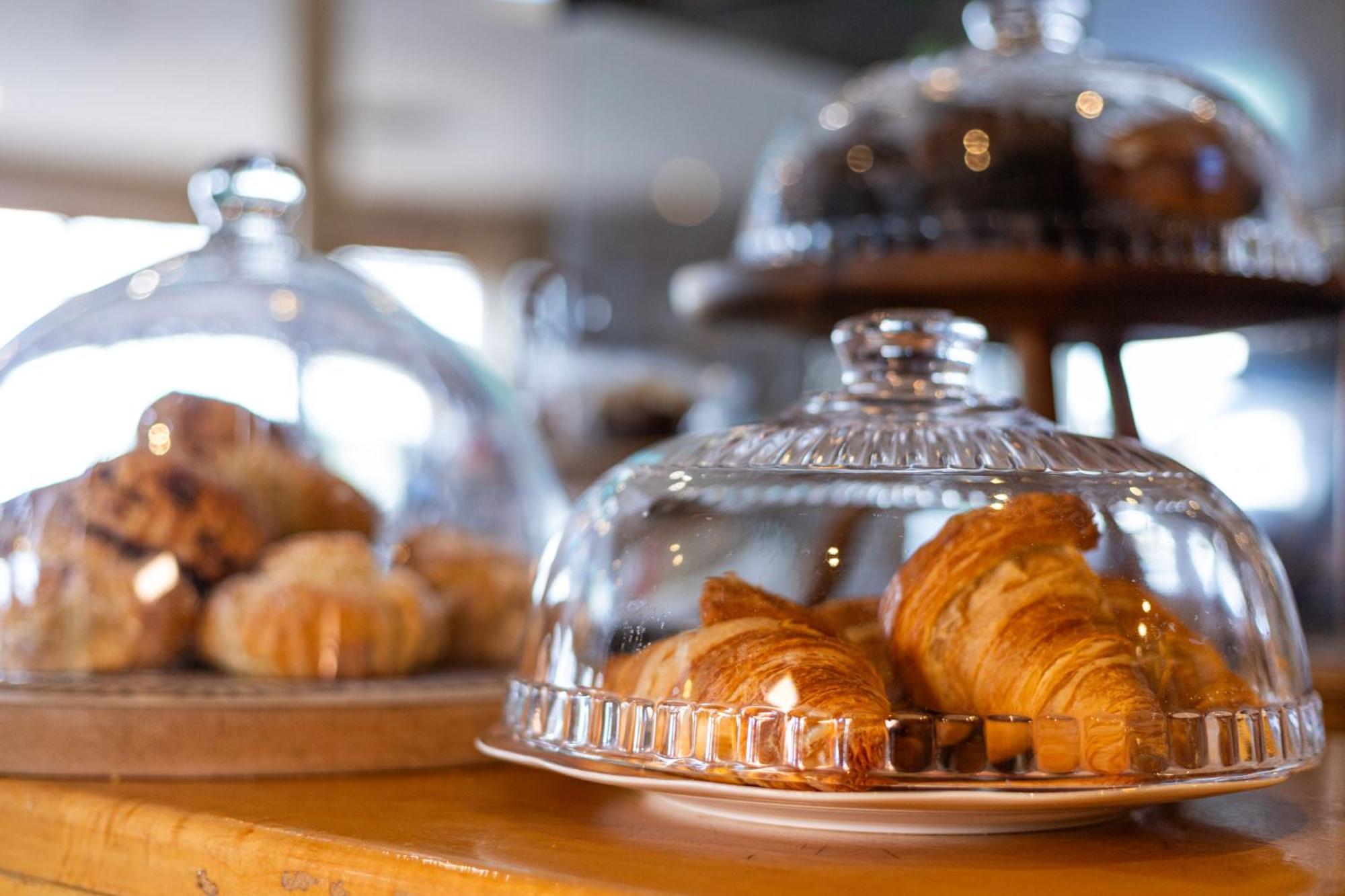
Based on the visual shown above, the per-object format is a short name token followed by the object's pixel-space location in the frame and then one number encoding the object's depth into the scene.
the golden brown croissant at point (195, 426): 0.74
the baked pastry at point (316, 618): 0.67
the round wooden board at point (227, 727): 0.62
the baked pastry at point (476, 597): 0.76
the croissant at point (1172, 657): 0.49
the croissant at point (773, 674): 0.46
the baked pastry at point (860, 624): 0.49
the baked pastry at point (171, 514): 0.68
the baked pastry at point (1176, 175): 0.96
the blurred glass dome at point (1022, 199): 0.93
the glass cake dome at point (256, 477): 0.68
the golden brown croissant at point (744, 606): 0.50
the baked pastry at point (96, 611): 0.67
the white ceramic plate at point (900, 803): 0.45
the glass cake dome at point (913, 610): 0.46
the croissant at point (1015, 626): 0.46
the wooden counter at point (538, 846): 0.46
